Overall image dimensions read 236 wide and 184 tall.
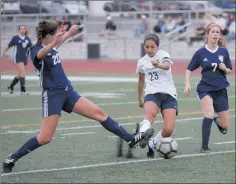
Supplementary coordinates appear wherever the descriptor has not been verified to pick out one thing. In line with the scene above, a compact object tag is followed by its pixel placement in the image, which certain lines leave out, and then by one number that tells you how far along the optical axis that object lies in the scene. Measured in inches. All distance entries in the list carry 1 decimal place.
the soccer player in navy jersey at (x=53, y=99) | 730.2
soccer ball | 746.2
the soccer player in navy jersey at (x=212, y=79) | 875.4
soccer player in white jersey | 781.3
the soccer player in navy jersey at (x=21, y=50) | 1667.1
